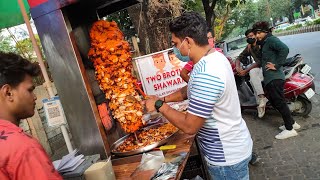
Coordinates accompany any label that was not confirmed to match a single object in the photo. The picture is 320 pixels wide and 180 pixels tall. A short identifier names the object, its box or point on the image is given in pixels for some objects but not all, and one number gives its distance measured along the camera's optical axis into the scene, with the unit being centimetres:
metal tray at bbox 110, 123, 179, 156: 282
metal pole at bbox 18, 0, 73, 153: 366
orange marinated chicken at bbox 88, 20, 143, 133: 306
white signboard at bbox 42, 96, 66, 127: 340
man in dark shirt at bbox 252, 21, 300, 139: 533
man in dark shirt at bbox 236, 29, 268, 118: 618
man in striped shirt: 210
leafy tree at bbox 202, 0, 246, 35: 1023
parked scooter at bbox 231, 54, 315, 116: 596
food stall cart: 270
